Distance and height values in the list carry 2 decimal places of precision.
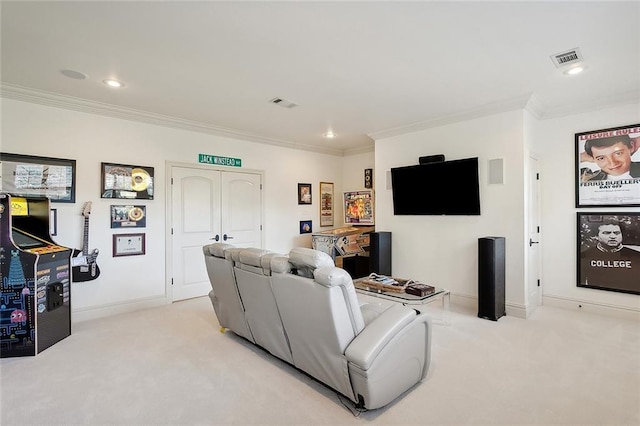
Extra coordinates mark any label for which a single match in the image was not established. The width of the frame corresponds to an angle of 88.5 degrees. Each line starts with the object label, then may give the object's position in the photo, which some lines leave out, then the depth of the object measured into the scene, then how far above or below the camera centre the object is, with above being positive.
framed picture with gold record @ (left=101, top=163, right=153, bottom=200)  4.23 +0.43
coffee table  3.29 -0.87
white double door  4.90 -0.05
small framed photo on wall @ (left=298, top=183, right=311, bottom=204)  6.45 +0.40
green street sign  5.15 +0.86
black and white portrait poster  3.89 -0.48
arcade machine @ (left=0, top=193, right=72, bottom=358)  3.01 -0.70
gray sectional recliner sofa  2.05 -0.79
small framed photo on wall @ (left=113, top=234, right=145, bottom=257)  4.30 -0.41
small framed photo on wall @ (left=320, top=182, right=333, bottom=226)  6.84 +0.20
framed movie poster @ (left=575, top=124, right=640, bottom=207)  3.88 +0.55
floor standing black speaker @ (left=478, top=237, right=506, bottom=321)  3.93 -0.80
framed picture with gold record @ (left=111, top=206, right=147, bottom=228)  4.30 -0.03
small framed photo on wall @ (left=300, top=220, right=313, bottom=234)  6.49 -0.27
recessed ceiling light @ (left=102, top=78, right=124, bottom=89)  3.41 +1.38
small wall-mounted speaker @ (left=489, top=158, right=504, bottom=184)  4.21 +0.54
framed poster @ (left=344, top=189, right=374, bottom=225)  6.46 +0.12
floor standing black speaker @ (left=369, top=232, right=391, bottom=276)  5.15 -0.63
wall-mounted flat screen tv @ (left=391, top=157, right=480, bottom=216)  4.45 +0.35
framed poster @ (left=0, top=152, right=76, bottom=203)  3.60 +0.43
